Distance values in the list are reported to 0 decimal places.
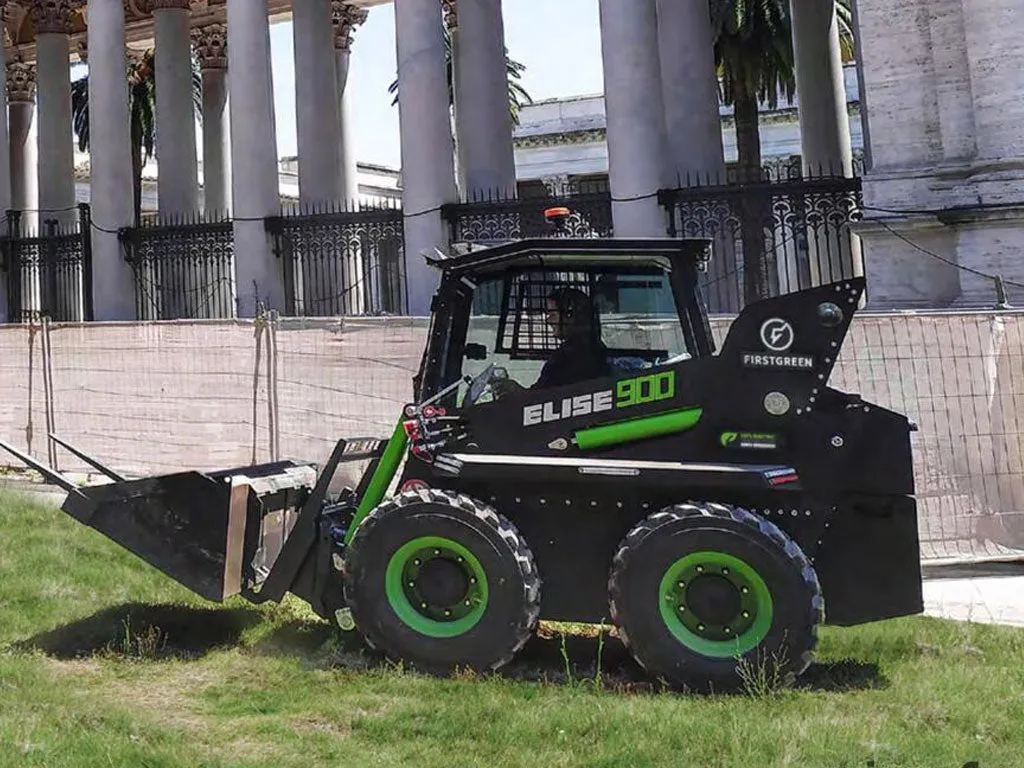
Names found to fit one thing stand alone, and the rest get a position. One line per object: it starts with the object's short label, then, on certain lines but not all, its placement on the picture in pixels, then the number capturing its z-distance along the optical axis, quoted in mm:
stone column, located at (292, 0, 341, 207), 22375
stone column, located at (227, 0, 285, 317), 17812
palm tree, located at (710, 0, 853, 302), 26406
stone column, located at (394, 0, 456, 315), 16156
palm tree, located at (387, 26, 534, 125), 42844
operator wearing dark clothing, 5430
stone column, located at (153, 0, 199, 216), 23625
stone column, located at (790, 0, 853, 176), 21609
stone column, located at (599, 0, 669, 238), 14852
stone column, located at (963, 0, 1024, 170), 11250
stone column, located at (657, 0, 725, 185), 18219
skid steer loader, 4926
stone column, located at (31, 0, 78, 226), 24531
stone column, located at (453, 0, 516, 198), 19609
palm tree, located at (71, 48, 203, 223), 35156
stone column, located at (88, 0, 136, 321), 19469
